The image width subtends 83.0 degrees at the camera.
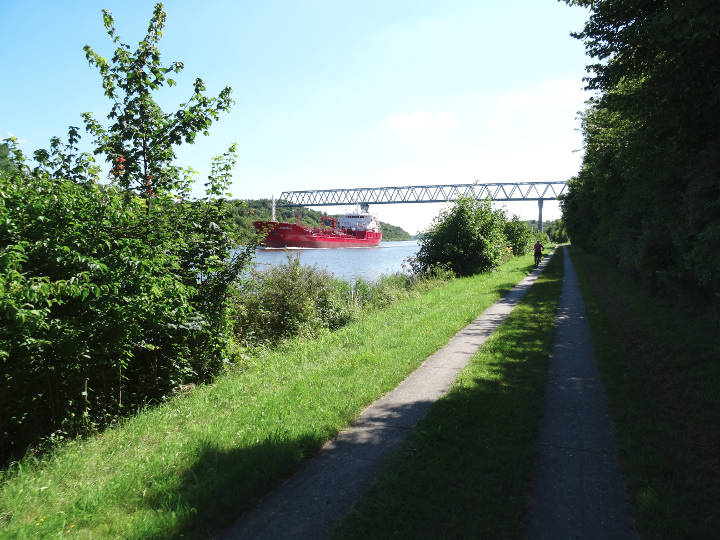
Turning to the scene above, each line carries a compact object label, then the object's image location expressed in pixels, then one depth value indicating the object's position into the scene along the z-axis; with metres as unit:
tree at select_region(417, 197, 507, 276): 22.03
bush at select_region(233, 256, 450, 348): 8.95
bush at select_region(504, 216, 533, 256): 41.40
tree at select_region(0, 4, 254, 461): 4.09
